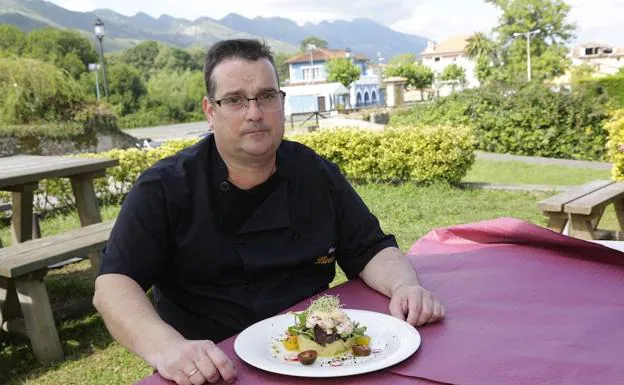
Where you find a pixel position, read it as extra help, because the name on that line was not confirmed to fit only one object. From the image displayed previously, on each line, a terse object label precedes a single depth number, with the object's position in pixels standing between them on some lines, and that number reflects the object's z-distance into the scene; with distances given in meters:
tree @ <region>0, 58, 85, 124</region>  16.05
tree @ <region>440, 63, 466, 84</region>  71.00
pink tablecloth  1.23
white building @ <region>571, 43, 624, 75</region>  98.31
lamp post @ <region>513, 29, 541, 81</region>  48.84
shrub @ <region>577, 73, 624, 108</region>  21.86
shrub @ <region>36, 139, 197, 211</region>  8.80
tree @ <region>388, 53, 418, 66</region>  112.94
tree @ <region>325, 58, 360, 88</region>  64.94
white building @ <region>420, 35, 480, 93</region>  122.94
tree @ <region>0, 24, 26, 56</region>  60.06
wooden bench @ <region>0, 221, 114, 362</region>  3.73
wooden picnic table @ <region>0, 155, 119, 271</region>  4.93
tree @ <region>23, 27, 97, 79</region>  61.31
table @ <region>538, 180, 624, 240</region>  5.07
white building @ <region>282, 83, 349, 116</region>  63.34
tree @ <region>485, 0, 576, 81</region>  50.94
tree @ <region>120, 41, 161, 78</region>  94.88
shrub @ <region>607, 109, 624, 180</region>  8.31
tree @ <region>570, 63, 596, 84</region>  45.69
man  1.71
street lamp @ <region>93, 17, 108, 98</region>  18.80
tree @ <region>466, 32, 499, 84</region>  57.12
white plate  1.23
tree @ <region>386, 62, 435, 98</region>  71.50
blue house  64.75
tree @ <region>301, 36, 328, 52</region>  165.69
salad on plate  1.35
